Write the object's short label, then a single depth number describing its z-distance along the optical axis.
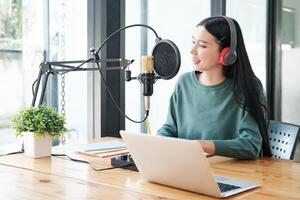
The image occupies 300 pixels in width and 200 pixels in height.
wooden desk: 1.17
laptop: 1.13
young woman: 1.69
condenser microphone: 1.63
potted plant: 1.68
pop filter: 1.58
